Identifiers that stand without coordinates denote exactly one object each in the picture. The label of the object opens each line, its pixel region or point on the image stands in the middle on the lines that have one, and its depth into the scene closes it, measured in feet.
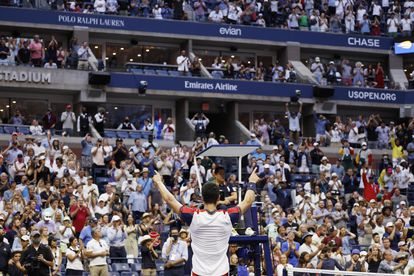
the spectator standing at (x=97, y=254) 66.59
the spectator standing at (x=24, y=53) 119.96
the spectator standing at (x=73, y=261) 65.62
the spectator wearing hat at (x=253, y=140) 107.26
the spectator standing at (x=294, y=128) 123.95
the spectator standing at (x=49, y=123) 112.78
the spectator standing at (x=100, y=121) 115.12
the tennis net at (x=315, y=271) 46.06
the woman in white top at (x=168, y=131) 116.16
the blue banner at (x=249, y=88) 130.93
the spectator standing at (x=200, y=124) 122.11
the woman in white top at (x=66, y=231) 71.46
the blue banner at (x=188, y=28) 130.62
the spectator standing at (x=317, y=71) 139.54
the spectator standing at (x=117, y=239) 72.69
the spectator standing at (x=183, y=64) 132.36
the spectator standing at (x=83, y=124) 111.86
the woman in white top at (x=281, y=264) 65.92
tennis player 32.24
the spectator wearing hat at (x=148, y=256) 68.74
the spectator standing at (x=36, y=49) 120.47
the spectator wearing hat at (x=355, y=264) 73.56
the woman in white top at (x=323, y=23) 146.10
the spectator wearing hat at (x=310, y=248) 72.32
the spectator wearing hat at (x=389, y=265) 72.69
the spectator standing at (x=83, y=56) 124.88
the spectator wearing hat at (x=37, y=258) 61.72
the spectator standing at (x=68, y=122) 112.68
